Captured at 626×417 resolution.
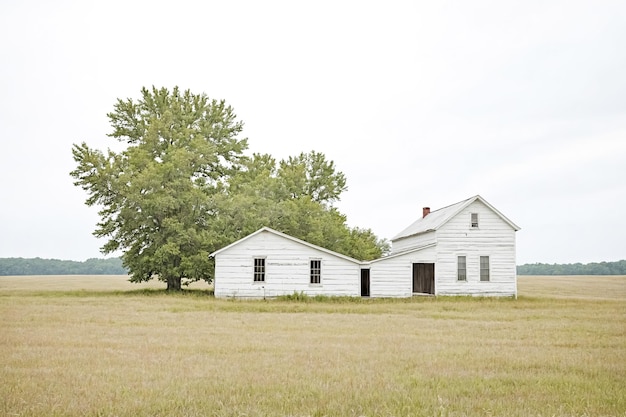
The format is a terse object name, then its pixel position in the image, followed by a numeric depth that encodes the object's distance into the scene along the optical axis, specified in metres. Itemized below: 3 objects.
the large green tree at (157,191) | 40.28
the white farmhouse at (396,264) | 35.12
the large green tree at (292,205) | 43.09
